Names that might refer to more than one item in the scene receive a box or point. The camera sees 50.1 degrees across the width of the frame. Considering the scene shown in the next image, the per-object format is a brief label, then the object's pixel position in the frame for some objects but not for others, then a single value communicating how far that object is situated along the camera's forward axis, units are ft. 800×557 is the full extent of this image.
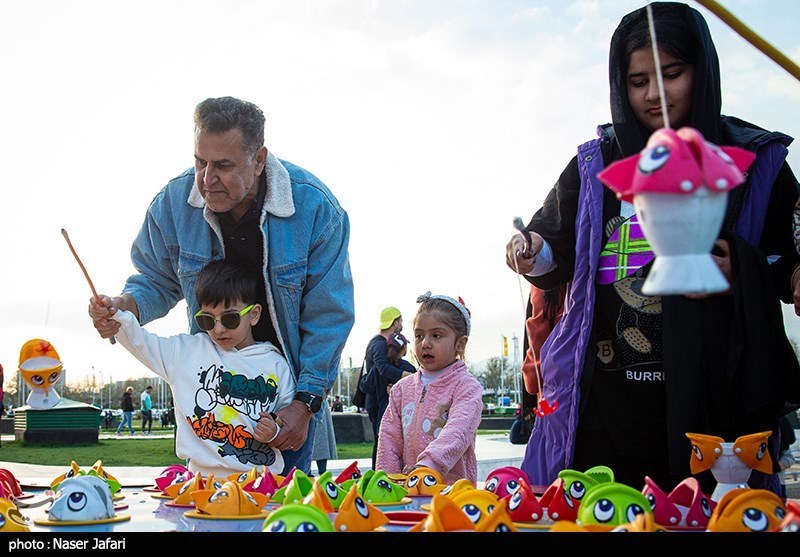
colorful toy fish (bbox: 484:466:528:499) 6.10
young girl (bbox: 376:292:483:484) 10.61
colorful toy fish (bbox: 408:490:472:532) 4.24
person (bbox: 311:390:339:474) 10.17
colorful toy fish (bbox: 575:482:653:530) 4.66
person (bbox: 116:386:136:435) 70.95
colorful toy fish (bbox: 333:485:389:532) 4.72
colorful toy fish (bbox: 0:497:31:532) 4.76
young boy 8.82
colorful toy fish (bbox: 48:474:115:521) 5.55
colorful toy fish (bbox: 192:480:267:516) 5.73
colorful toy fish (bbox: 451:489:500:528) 4.61
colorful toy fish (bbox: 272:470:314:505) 5.90
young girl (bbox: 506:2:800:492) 6.42
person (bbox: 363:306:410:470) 22.31
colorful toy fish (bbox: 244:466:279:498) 6.66
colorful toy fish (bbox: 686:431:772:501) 5.82
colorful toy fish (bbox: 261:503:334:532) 4.12
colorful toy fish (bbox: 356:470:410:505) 6.57
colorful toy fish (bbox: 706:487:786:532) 4.23
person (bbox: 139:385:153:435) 73.31
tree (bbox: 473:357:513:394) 182.50
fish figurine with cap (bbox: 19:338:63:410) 9.02
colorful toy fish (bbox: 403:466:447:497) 7.52
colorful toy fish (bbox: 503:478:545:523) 5.38
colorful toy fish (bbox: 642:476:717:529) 5.08
